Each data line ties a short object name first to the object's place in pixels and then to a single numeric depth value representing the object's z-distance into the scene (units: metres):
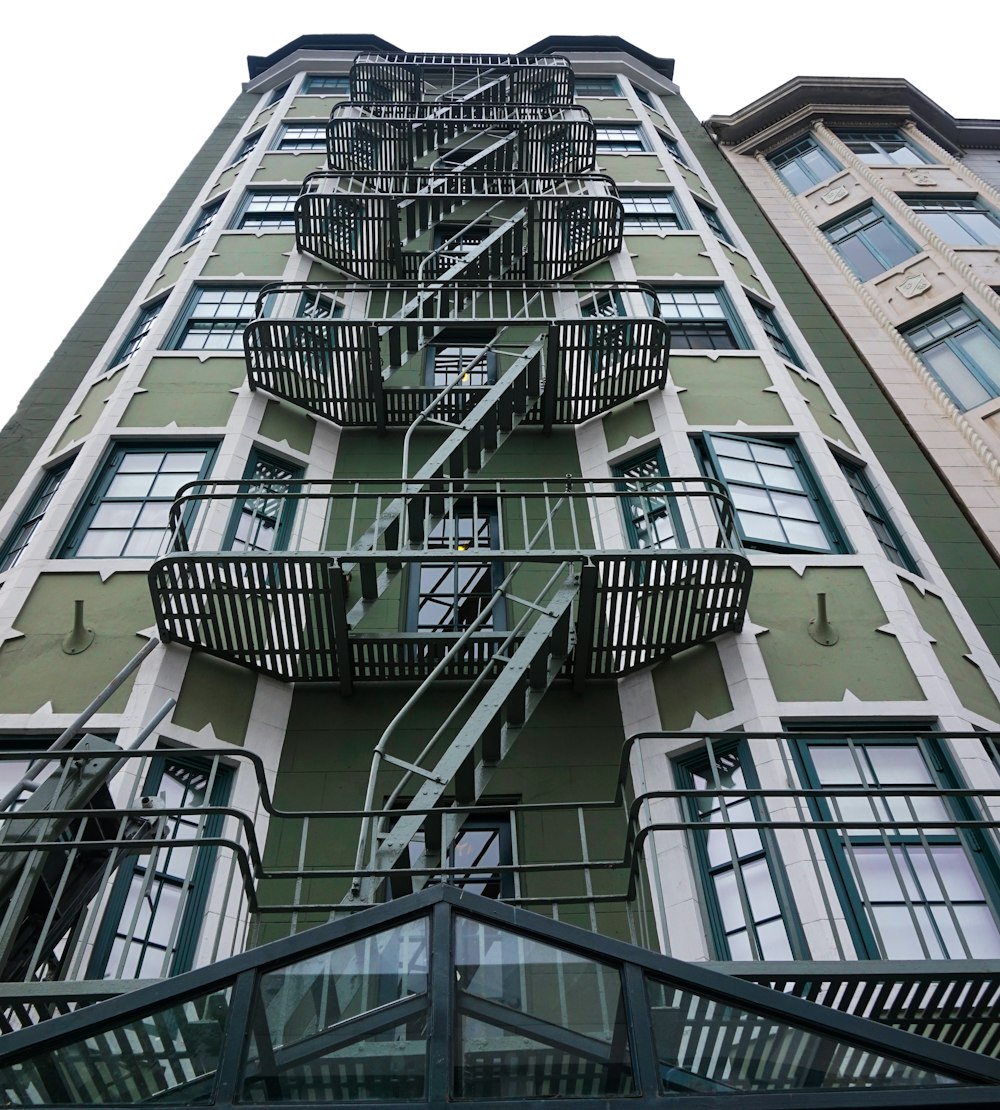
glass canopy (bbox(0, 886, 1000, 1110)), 5.20
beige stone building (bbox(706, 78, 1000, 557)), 16.58
